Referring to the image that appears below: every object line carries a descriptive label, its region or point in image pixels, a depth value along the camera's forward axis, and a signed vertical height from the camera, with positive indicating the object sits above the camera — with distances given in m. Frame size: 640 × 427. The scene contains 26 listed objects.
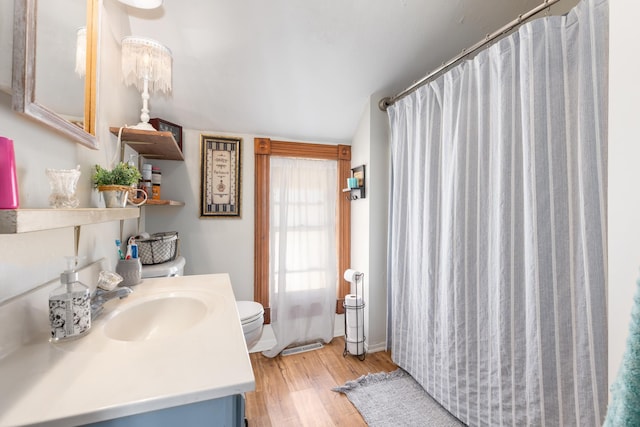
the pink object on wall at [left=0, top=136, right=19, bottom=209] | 0.49 +0.07
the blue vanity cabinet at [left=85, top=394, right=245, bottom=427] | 0.51 -0.39
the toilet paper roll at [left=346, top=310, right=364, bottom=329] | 2.17 -0.81
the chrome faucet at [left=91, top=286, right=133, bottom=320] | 0.86 -0.28
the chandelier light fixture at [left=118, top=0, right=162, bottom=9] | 1.31 +1.07
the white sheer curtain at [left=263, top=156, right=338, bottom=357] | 2.37 -0.29
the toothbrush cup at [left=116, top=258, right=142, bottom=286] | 1.20 -0.24
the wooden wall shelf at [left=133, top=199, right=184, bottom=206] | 1.62 +0.10
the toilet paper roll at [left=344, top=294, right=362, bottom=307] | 2.17 -0.67
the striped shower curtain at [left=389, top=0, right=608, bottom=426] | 0.96 -0.04
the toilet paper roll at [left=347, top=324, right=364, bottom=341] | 2.18 -0.93
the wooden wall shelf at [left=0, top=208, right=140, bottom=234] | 0.45 +0.00
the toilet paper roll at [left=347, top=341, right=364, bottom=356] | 2.18 -1.05
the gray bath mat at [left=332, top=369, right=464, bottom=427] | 1.52 -1.13
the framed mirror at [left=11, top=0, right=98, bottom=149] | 0.63 +0.42
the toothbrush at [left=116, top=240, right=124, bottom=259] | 1.31 -0.16
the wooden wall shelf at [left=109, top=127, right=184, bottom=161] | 1.29 +0.41
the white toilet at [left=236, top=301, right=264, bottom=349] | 1.58 -0.63
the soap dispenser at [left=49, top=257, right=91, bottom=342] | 0.70 -0.24
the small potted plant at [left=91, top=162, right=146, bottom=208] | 1.02 +0.13
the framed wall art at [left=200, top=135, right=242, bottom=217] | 2.21 +0.35
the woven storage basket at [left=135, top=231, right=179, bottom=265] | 1.60 -0.19
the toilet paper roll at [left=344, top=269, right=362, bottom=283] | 2.22 -0.47
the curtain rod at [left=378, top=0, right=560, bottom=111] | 1.13 +0.89
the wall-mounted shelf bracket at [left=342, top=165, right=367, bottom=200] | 2.28 +0.27
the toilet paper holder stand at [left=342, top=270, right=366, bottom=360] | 2.18 -0.87
